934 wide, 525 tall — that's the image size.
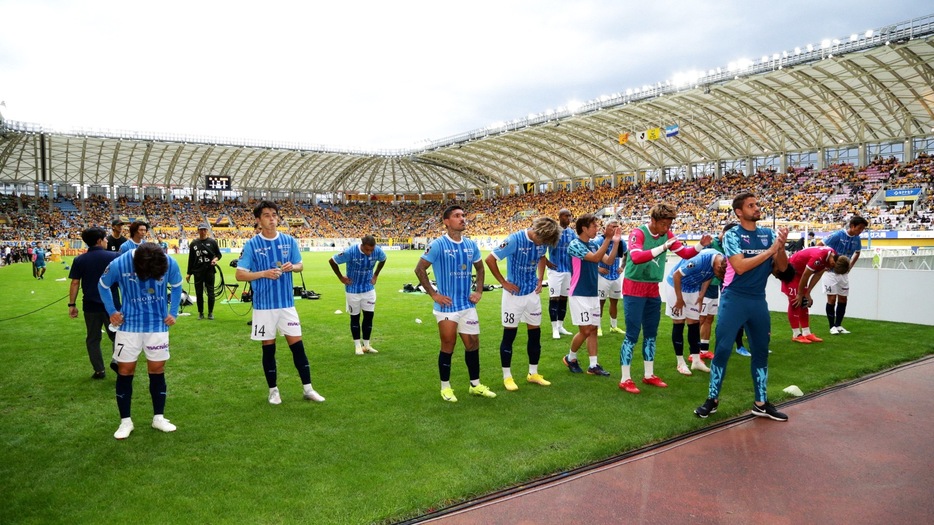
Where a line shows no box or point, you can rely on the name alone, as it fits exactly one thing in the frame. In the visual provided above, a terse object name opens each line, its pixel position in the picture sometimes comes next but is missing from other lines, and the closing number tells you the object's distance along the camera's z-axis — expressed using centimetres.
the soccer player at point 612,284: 938
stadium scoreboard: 5903
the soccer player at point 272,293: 584
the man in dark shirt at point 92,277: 658
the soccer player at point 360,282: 862
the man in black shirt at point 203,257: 1145
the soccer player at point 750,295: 502
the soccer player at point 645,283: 611
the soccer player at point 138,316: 502
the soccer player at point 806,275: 841
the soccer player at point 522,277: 625
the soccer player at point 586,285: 662
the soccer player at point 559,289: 818
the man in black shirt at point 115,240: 854
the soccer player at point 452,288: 585
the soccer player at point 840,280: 965
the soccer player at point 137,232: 732
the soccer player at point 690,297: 716
